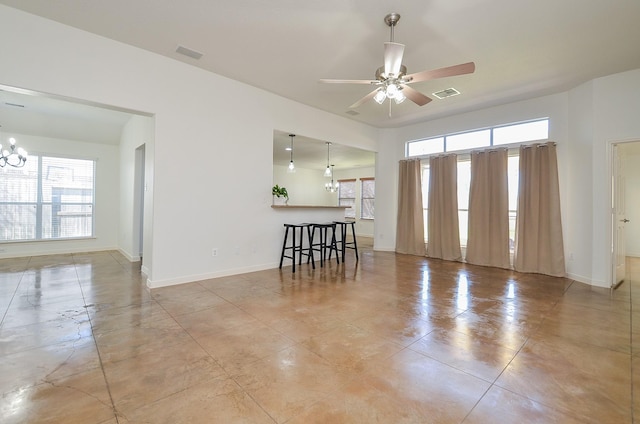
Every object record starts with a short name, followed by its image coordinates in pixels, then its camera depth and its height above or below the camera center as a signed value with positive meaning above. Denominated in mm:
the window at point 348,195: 10742 +831
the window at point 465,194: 5180 +477
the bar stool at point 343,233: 5555 -365
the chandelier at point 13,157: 5102 +1055
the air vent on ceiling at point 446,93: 4594 +2106
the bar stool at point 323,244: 5076 -566
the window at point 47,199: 5508 +285
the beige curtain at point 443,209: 5781 +152
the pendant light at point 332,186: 10154 +1085
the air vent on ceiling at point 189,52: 3452 +2066
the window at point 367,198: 10195 +653
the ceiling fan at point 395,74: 2508 +1372
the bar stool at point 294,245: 4824 -563
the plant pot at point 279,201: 5066 +271
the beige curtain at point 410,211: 6359 +114
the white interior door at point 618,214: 4043 +62
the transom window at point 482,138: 4910 +1579
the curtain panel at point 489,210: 5105 +124
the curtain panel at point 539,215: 4566 +33
